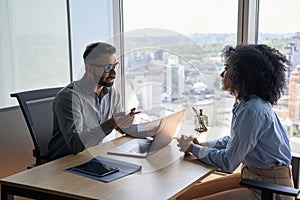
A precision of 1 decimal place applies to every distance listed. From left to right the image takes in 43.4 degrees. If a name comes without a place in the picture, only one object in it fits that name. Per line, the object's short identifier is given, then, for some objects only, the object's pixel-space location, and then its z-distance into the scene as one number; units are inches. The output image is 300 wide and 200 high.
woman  70.5
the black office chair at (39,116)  86.1
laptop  77.9
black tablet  67.1
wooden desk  58.8
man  80.4
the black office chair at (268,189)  61.6
